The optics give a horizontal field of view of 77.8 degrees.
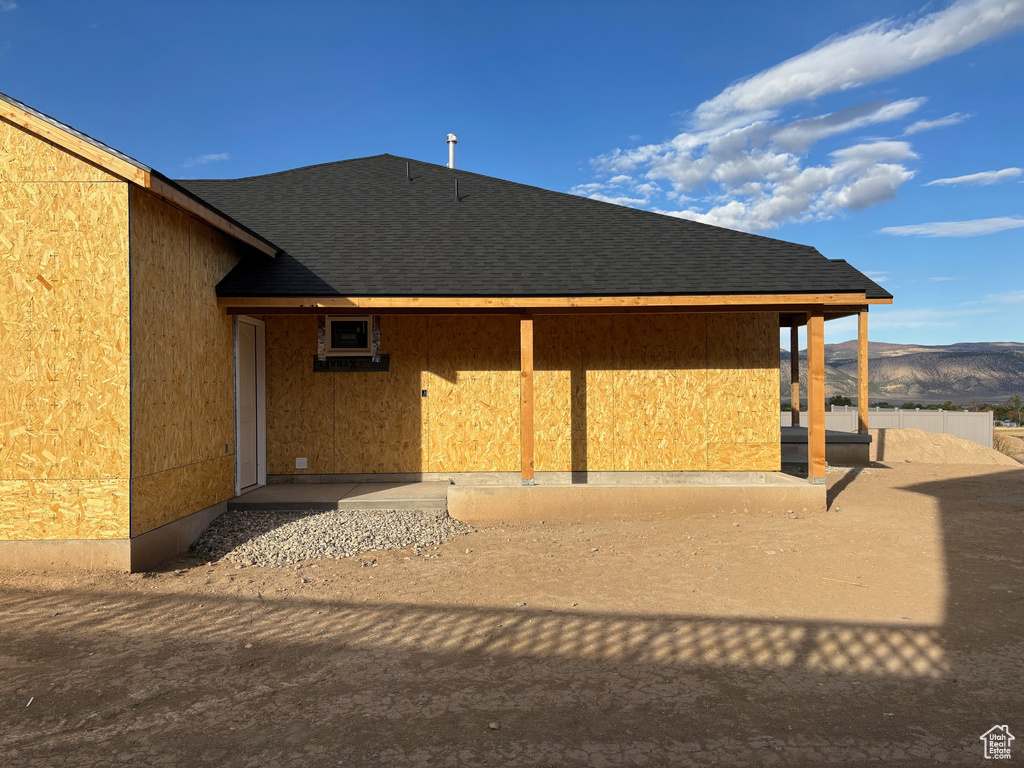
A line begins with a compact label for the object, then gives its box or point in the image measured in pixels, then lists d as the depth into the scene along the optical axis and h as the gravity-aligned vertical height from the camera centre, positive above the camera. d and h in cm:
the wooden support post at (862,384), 1419 -5
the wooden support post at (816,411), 873 -40
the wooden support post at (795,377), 1552 +14
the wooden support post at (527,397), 871 -18
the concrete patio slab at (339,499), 840 -153
